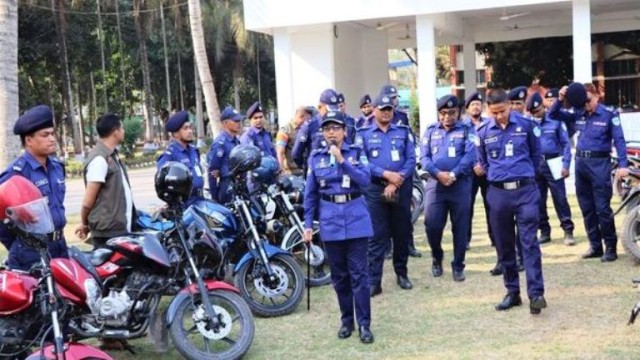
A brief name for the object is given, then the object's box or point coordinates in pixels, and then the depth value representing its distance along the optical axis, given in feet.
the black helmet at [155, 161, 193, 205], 16.47
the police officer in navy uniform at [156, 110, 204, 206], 20.94
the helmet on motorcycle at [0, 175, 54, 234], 11.66
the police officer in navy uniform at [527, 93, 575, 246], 25.61
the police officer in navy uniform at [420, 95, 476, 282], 22.16
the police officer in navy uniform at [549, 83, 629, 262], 22.91
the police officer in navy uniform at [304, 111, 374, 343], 17.01
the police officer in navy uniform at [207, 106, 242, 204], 23.86
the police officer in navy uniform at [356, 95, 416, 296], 21.44
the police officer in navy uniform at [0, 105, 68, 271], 14.62
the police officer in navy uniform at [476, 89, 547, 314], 18.19
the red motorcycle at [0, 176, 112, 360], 11.69
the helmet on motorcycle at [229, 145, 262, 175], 19.97
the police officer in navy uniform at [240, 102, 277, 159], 25.98
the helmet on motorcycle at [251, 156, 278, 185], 21.81
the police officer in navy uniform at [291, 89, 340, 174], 25.85
